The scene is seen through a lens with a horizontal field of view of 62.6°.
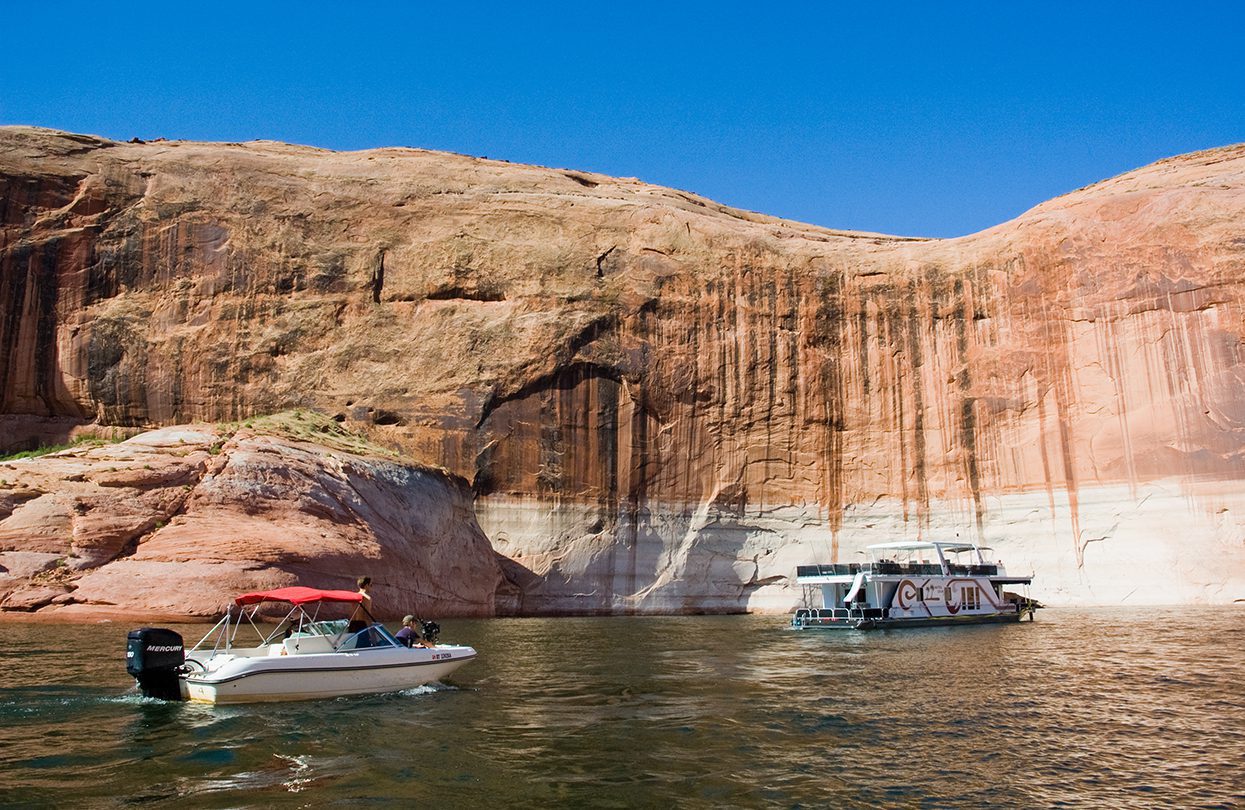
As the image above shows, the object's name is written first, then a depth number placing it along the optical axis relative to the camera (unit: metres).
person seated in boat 21.59
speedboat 18.22
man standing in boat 20.44
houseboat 41.34
